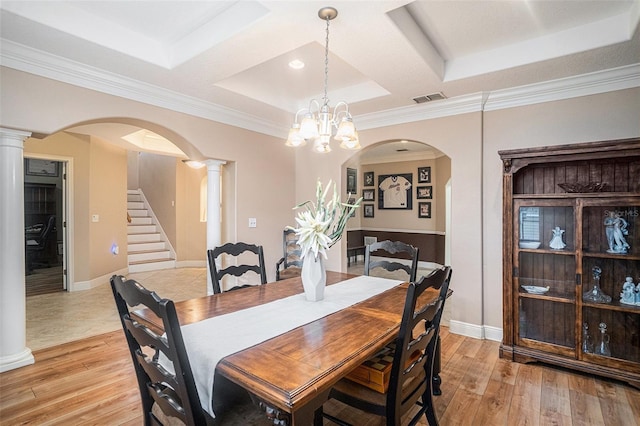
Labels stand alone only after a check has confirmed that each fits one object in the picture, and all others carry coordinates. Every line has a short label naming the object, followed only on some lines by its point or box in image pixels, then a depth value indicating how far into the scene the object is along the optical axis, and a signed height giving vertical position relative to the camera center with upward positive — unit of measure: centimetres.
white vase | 196 -38
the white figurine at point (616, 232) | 259 -16
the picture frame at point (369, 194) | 822 +51
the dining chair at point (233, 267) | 250 -41
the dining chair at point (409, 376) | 135 -77
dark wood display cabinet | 254 -37
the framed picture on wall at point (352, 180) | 543 +58
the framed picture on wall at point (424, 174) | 728 +88
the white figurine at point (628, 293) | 253 -63
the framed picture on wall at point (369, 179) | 821 +89
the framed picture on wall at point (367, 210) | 825 +10
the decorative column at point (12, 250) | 249 -28
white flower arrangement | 190 -9
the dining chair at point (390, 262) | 262 -37
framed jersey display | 762 +54
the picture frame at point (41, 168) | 746 +110
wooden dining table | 104 -54
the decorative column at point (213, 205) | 395 +12
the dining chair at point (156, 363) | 110 -56
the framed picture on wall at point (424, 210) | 732 +8
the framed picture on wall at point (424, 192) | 727 +48
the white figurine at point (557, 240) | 282 -24
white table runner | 124 -54
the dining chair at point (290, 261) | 305 -46
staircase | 713 -67
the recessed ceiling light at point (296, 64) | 301 +142
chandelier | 207 +55
